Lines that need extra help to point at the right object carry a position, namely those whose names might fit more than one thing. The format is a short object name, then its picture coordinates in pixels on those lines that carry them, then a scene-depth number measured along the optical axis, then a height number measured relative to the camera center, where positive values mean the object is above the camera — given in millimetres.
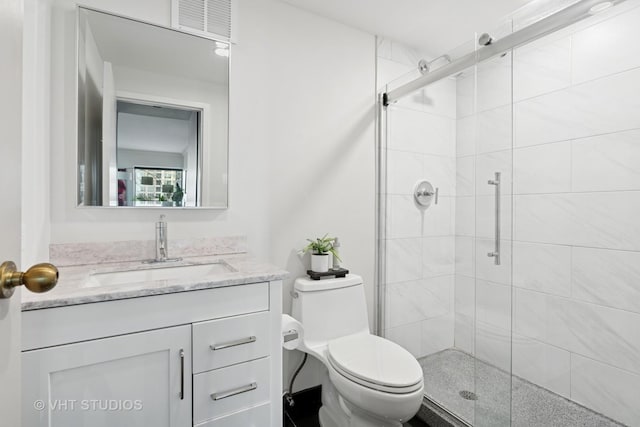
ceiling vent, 1563 +972
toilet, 1277 -658
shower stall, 1535 -6
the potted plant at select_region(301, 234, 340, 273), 1789 -219
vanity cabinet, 908 -472
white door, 518 +46
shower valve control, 2176 +129
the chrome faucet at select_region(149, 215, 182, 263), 1470 -134
